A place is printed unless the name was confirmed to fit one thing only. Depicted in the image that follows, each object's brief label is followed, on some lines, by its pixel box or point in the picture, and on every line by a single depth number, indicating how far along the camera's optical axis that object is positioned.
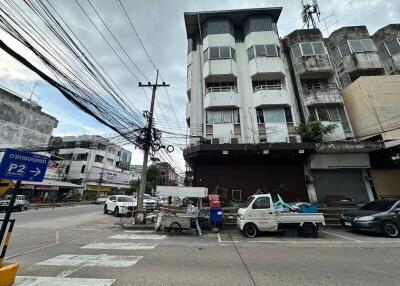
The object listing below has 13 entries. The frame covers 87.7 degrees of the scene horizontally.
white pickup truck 9.91
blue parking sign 4.68
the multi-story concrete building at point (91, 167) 46.50
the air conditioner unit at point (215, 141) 17.66
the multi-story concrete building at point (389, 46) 19.53
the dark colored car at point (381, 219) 9.77
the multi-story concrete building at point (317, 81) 18.14
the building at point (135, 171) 86.57
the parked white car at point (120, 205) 18.05
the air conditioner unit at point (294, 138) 17.05
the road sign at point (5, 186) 5.12
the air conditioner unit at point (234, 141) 17.64
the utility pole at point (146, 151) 13.19
